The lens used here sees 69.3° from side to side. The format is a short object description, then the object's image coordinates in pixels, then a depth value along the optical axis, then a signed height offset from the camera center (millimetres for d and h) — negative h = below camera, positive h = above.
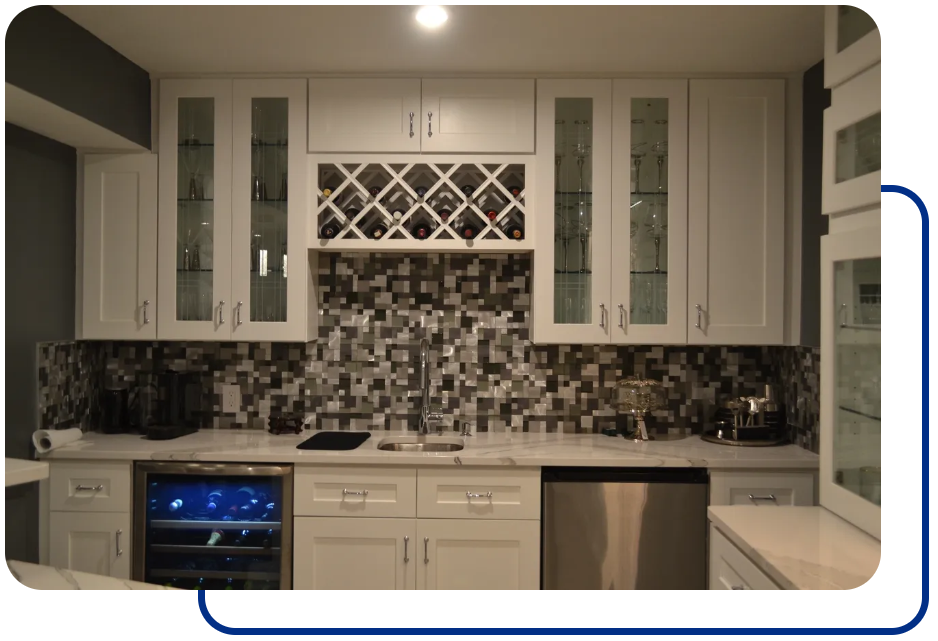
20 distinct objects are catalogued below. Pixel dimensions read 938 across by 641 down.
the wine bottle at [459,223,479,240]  2797 +377
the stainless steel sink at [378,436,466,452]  2893 -524
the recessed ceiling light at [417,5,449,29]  2223 +1021
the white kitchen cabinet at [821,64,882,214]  1553 +434
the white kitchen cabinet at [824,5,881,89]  1545 +677
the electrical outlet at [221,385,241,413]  3086 -358
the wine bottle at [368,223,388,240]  2799 +376
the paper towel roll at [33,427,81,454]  2600 -468
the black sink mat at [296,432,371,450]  2695 -496
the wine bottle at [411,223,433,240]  2802 +376
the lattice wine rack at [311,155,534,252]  2781 +463
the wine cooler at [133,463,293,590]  2574 -784
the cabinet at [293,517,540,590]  2545 -875
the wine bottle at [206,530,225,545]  2604 -830
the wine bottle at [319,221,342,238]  2811 +376
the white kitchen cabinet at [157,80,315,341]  2807 +439
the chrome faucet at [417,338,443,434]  2986 -303
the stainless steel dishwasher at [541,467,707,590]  2529 -774
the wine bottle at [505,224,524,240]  2793 +377
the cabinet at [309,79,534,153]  2766 +848
